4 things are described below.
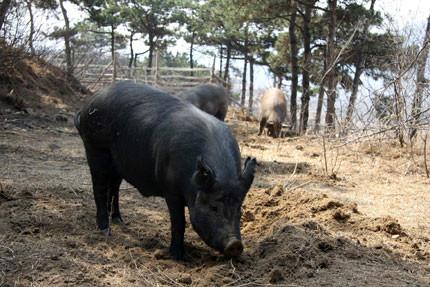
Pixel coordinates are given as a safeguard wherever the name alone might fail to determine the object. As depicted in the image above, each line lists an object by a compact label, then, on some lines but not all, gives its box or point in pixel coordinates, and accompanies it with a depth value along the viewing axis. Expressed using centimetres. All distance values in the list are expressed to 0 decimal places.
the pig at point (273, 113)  1727
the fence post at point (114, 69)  2614
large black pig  415
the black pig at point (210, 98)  1442
